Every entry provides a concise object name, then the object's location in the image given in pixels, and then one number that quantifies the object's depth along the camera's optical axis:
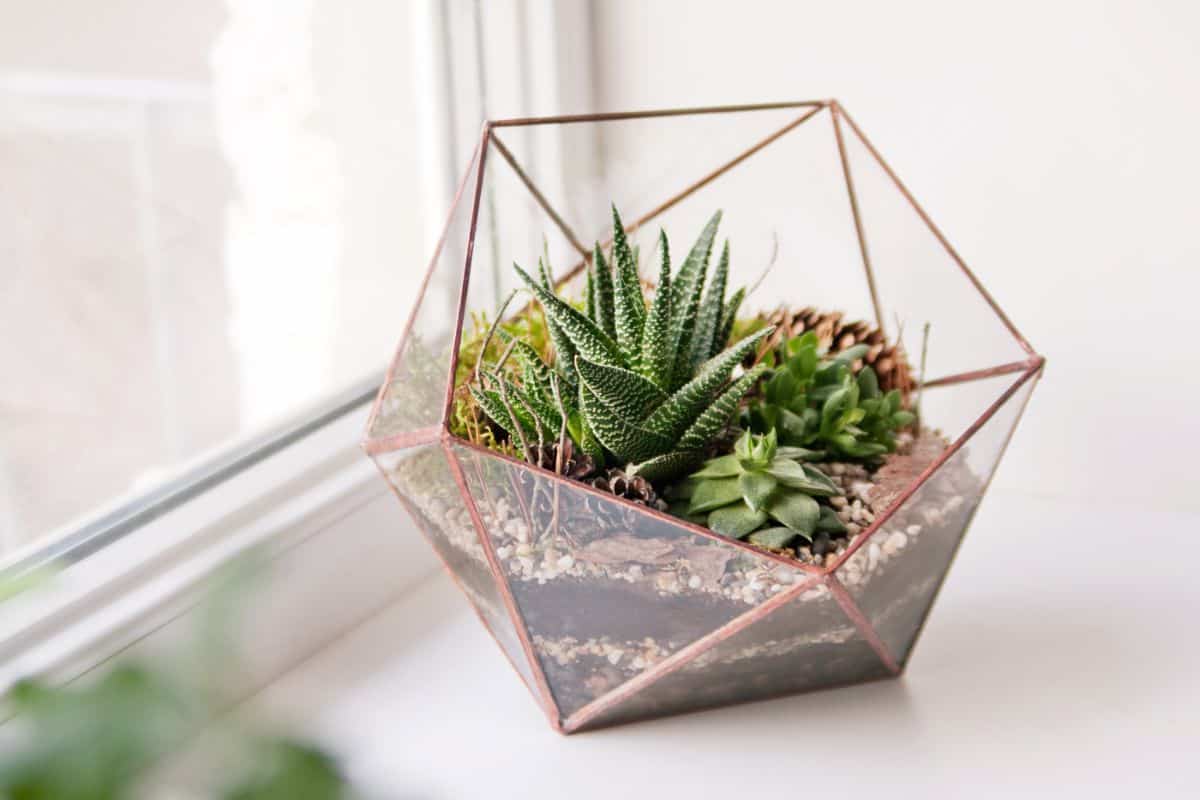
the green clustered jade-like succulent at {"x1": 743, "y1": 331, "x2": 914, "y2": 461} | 0.73
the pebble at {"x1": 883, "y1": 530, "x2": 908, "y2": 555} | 0.65
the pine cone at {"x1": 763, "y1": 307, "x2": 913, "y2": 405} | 0.81
